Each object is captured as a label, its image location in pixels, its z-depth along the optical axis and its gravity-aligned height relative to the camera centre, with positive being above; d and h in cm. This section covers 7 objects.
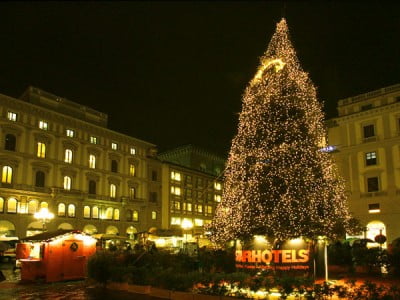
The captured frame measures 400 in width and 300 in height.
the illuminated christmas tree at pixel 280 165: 1795 +265
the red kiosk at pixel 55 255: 2194 -136
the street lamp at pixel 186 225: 6615 +45
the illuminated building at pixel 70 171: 4675 +703
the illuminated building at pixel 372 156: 4125 +703
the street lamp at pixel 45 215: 3438 +117
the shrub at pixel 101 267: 1906 -167
